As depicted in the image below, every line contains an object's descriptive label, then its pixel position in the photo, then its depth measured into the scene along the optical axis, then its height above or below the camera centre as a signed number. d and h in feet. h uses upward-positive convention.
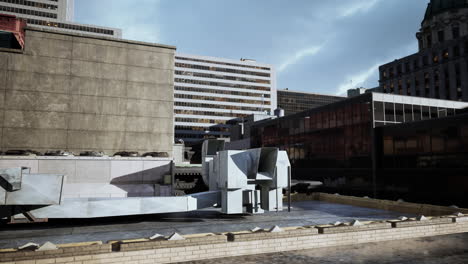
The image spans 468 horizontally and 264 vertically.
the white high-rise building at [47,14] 451.94 +200.92
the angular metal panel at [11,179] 47.75 -2.92
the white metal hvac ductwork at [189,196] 49.37 -6.24
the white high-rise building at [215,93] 519.19 +105.49
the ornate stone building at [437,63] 329.93 +100.75
